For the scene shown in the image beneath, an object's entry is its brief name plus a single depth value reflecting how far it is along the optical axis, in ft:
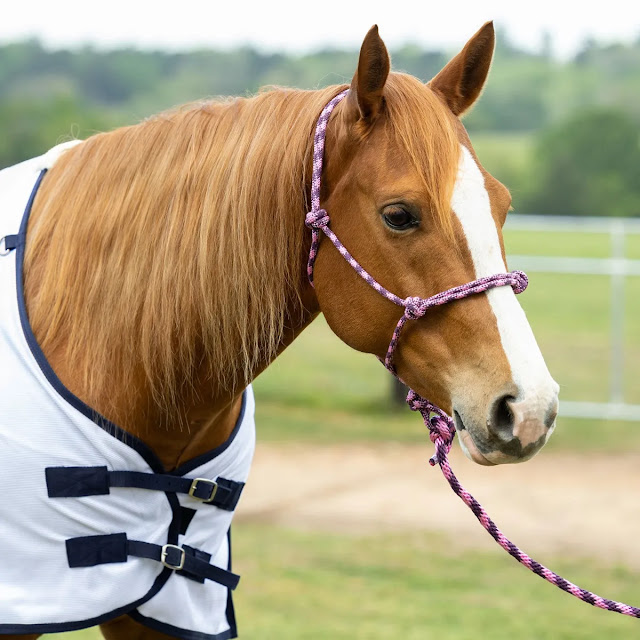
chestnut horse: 12.75
